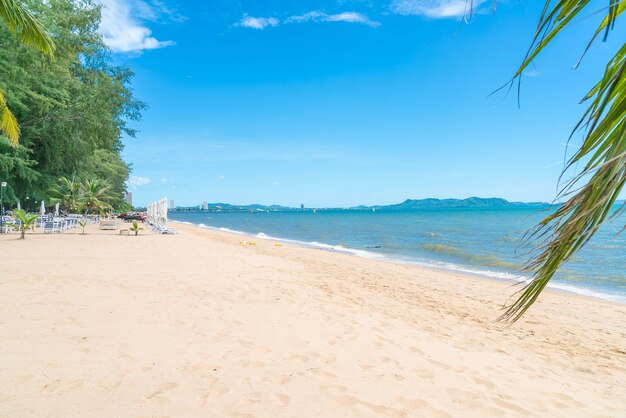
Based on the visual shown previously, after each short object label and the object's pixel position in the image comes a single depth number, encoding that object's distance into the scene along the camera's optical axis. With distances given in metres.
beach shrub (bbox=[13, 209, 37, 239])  12.40
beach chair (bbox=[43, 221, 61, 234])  15.10
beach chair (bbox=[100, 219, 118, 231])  18.53
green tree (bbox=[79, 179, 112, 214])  25.26
